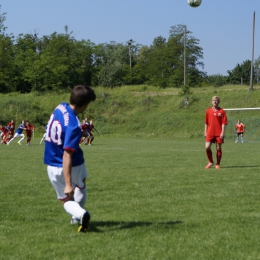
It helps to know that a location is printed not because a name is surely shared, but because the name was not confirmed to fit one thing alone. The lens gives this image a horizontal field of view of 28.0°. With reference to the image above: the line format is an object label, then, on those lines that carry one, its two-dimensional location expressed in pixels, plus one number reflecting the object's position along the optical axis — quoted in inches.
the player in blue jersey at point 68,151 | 203.5
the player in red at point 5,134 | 1322.3
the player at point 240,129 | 1476.4
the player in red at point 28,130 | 1206.9
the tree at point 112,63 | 2805.1
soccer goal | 1620.3
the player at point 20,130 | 1254.4
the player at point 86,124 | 1104.1
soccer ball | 920.3
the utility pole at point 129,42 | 3659.0
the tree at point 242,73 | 3703.2
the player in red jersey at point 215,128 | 511.2
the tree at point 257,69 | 4056.1
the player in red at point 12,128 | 1311.5
